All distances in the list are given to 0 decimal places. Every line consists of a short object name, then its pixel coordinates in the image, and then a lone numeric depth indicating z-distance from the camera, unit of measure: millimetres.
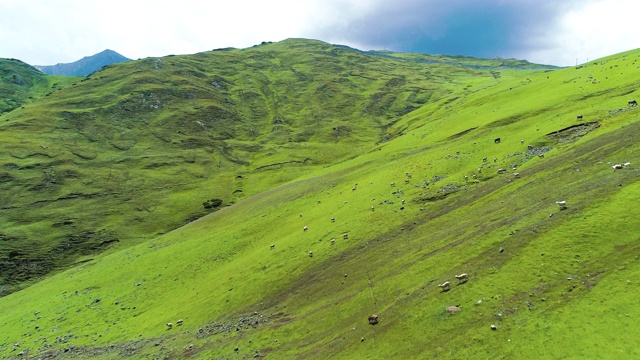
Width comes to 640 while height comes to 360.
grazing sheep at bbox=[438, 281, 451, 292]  27194
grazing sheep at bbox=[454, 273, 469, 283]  27281
